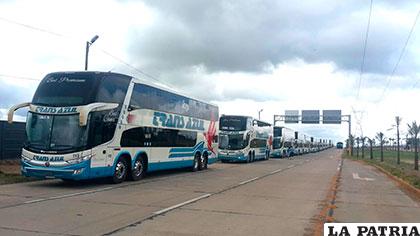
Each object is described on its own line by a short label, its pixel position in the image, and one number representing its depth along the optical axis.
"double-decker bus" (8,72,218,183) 14.67
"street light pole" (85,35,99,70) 25.04
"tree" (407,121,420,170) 27.59
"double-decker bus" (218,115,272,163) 36.38
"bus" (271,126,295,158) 54.31
